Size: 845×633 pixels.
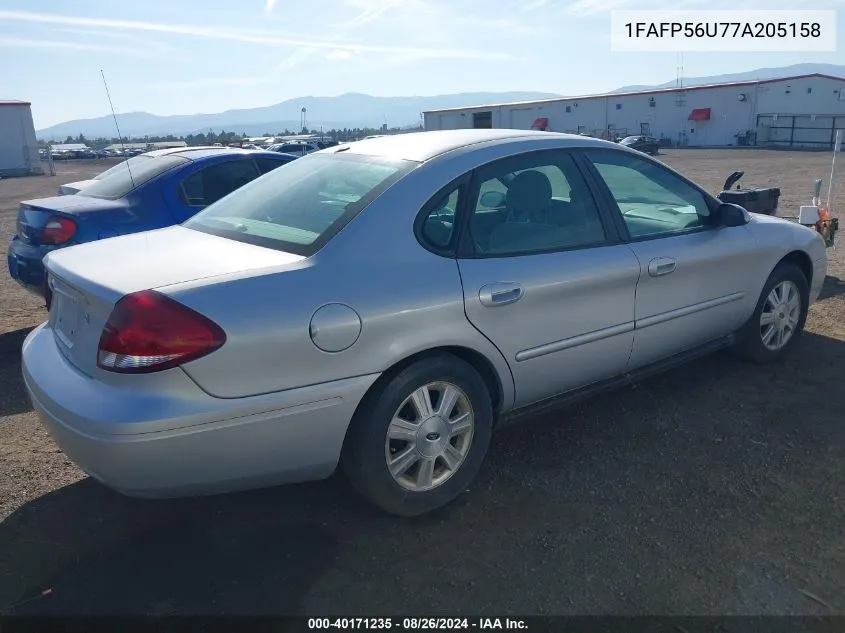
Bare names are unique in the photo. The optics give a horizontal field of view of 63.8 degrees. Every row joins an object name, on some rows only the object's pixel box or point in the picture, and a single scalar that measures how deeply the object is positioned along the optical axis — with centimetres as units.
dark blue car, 531
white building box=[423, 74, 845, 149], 4462
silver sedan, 243
